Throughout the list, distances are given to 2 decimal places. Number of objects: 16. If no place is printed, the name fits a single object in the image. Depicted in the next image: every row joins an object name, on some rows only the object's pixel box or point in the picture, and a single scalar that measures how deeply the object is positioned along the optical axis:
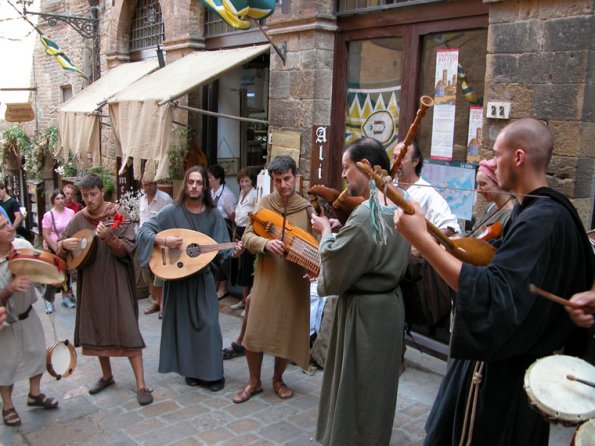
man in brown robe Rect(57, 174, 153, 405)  4.91
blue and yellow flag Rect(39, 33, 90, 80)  11.40
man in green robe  3.41
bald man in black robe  2.18
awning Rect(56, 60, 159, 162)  9.87
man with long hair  5.14
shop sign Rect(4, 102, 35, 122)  14.36
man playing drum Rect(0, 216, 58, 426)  4.32
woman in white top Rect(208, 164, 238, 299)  8.18
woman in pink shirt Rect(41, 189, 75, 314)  8.30
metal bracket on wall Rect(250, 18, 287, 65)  7.13
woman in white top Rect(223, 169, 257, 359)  7.20
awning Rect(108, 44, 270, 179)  7.56
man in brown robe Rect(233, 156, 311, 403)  4.74
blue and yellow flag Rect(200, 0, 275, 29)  6.22
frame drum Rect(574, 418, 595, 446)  2.00
